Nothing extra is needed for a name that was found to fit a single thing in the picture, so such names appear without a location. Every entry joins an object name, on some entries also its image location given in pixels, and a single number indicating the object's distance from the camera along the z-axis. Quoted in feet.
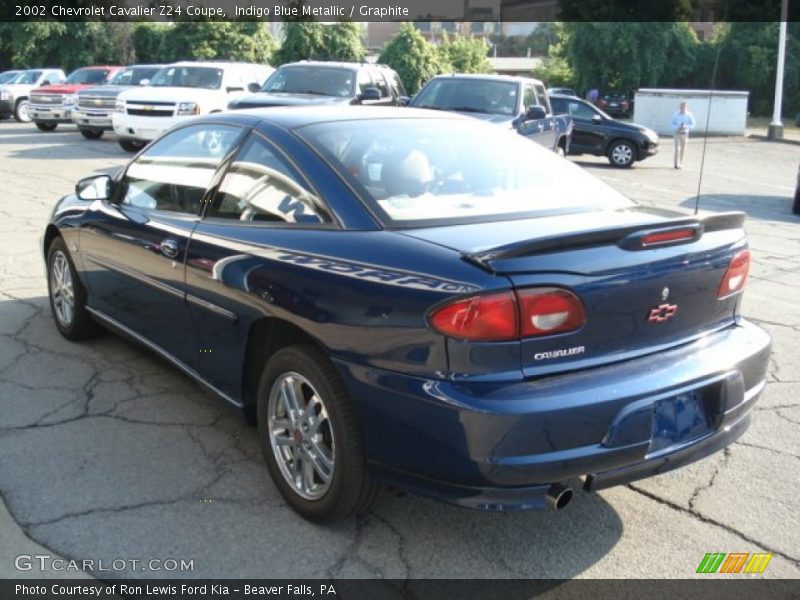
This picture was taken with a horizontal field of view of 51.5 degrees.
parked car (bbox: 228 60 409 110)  45.57
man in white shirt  63.46
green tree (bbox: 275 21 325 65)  107.04
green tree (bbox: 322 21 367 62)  108.78
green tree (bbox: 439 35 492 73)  120.91
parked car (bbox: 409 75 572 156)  41.11
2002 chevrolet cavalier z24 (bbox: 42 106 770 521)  8.92
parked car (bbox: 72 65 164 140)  61.77
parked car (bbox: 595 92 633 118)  122.42
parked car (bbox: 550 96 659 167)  63.00
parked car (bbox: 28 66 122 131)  72.08
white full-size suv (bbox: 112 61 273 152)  51.31
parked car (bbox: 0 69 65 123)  84.12
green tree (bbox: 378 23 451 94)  107.14
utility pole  85.12
